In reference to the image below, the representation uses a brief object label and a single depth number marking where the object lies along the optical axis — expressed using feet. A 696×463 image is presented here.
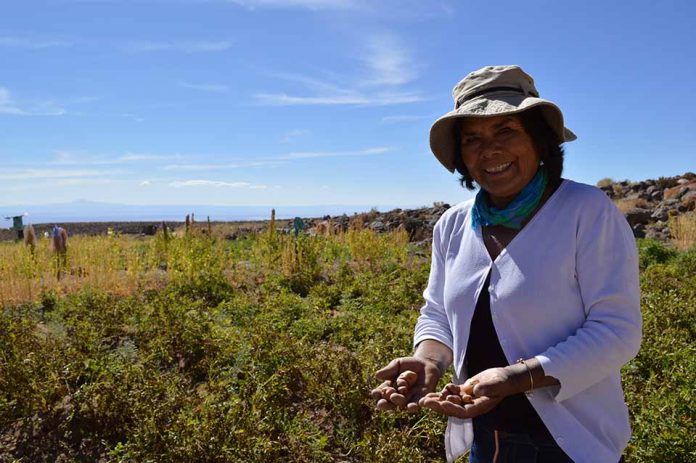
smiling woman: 4.97
